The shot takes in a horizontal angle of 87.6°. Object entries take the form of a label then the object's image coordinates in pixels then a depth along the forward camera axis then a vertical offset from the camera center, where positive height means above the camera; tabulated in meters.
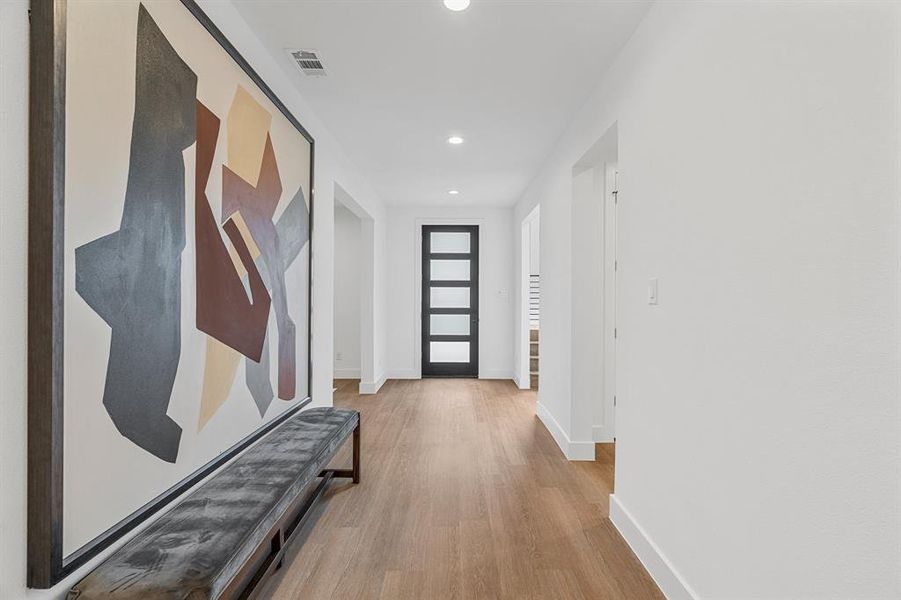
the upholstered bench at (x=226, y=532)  1.22 -0.73
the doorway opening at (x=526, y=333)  6.23 -0.46
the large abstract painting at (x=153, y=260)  1.24 +0.13
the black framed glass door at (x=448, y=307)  7.13 -0.11
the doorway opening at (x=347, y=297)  7.14 +0.03
